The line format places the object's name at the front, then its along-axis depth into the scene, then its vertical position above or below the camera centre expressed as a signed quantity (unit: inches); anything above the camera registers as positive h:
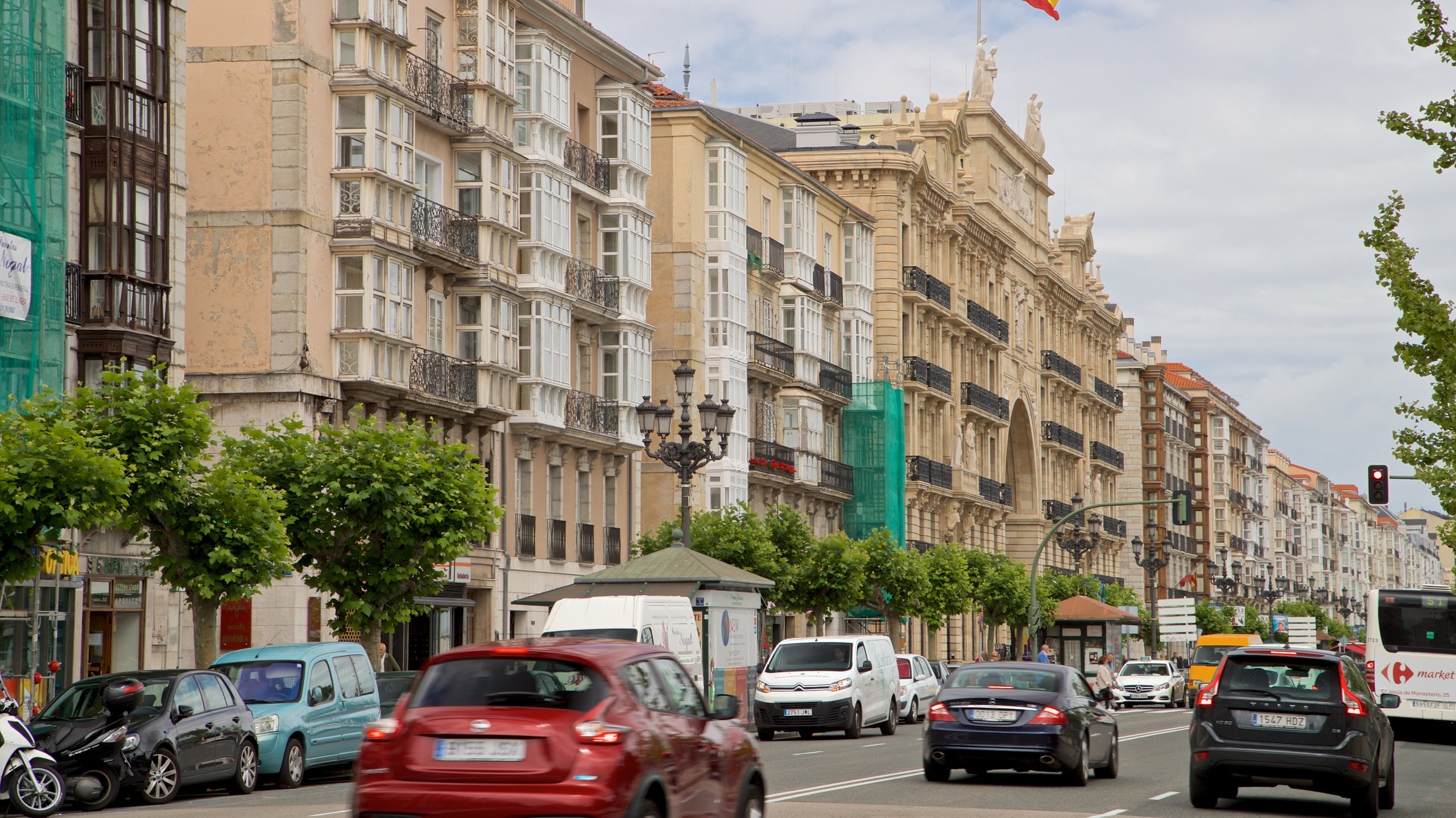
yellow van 2379.4 -100.3
